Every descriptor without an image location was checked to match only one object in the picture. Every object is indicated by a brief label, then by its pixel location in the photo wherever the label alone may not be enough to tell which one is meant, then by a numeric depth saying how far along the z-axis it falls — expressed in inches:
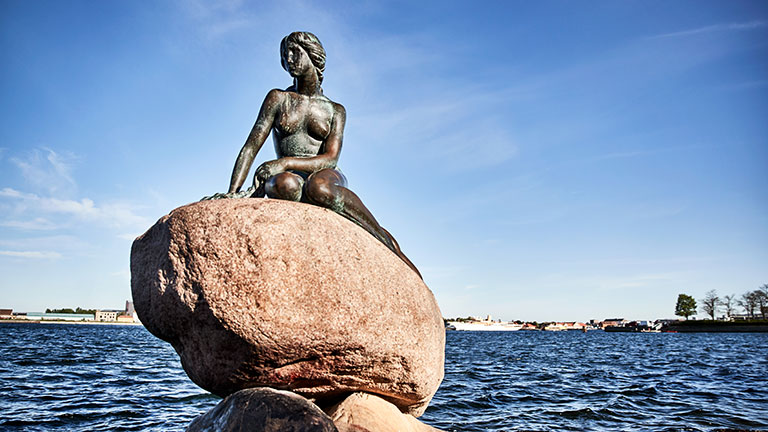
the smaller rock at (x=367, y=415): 138.3
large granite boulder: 125.5
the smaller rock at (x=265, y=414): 110.0
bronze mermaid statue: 163.6
